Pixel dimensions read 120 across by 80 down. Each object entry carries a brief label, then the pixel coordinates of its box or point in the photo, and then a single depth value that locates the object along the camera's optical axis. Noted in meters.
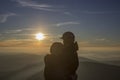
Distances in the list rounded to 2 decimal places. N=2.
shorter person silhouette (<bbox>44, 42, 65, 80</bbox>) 3.33
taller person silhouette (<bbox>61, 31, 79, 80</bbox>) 3.40
